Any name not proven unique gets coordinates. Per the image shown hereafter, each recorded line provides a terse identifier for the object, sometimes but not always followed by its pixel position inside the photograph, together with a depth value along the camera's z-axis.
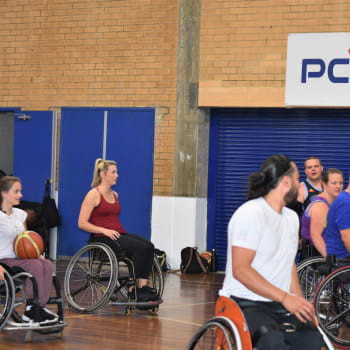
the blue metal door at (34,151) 15.66
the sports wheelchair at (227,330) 4.76
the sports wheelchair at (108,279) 9.18
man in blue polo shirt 8.01
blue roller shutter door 14.10
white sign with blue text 13.64
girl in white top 7.80
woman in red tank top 9.50
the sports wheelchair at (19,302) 7.51
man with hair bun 4.84
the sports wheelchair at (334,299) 8.00
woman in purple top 9.03
